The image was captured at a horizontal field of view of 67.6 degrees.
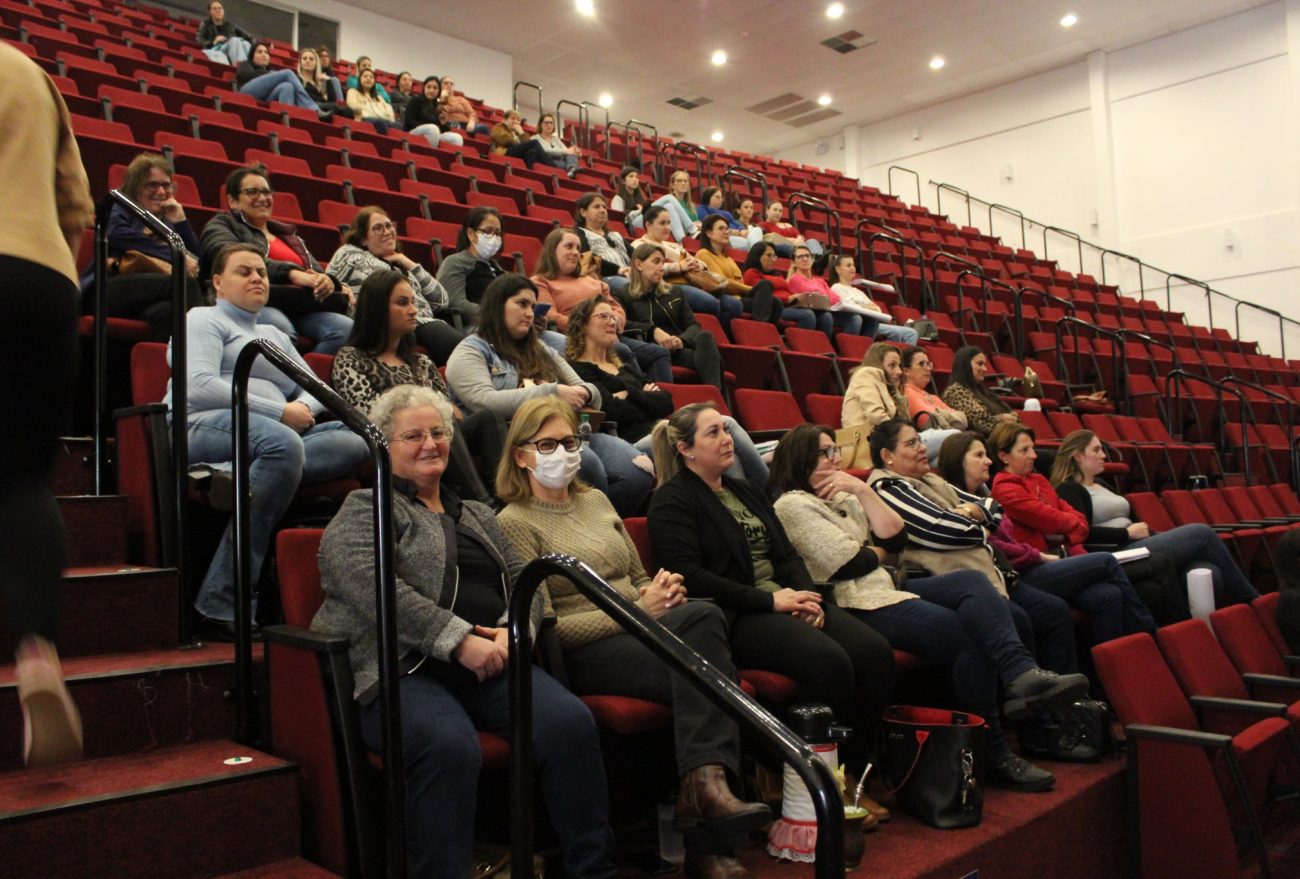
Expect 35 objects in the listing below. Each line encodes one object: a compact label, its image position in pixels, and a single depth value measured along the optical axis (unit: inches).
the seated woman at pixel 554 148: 298.0
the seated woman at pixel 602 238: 196.1
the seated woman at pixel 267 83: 245.9
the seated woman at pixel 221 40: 272.2
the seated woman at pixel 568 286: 156.0
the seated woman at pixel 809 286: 225.6
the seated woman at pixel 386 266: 130.6
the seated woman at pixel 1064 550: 123.6
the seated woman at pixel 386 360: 98.9
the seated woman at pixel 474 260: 148.7
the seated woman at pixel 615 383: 129.1
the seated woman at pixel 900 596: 95.0
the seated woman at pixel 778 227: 294.5
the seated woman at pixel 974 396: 184.7
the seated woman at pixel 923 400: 172.7
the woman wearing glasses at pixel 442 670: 59.2
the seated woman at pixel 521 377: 110.2
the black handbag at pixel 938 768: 81.5
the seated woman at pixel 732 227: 271.7
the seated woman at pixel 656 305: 166.6
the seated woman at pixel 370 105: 275.7
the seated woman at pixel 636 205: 256.7
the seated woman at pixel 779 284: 217.0
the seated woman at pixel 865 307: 232.2
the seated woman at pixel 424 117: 281.0
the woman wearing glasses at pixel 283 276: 118.3
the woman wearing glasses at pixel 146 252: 102.8
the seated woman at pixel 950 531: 112.7
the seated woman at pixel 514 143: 291.1
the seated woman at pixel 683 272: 198.4
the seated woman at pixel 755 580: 85.1
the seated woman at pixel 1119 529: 149.5
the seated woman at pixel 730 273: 208.1
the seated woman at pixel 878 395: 158.2
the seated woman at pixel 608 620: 68.7
